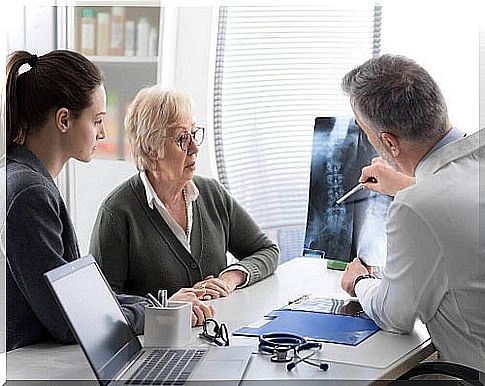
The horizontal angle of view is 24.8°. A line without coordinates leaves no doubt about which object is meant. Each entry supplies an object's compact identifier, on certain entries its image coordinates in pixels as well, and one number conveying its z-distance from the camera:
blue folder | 2.37
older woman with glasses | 2.93
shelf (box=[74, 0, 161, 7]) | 4.04
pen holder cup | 2.27
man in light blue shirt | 2.34
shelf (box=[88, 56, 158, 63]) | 4.02
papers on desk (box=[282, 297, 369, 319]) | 2.59
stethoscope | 2.18
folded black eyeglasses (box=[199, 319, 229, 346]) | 2.33
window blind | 3.81
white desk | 2.13
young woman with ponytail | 2.28
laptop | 2.02
